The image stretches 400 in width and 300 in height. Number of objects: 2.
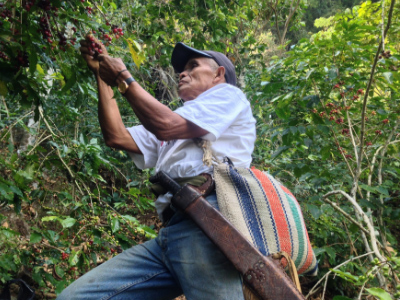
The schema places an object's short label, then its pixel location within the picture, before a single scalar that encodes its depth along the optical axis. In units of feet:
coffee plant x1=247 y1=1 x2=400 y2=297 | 8.38
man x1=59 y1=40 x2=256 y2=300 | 4.06
